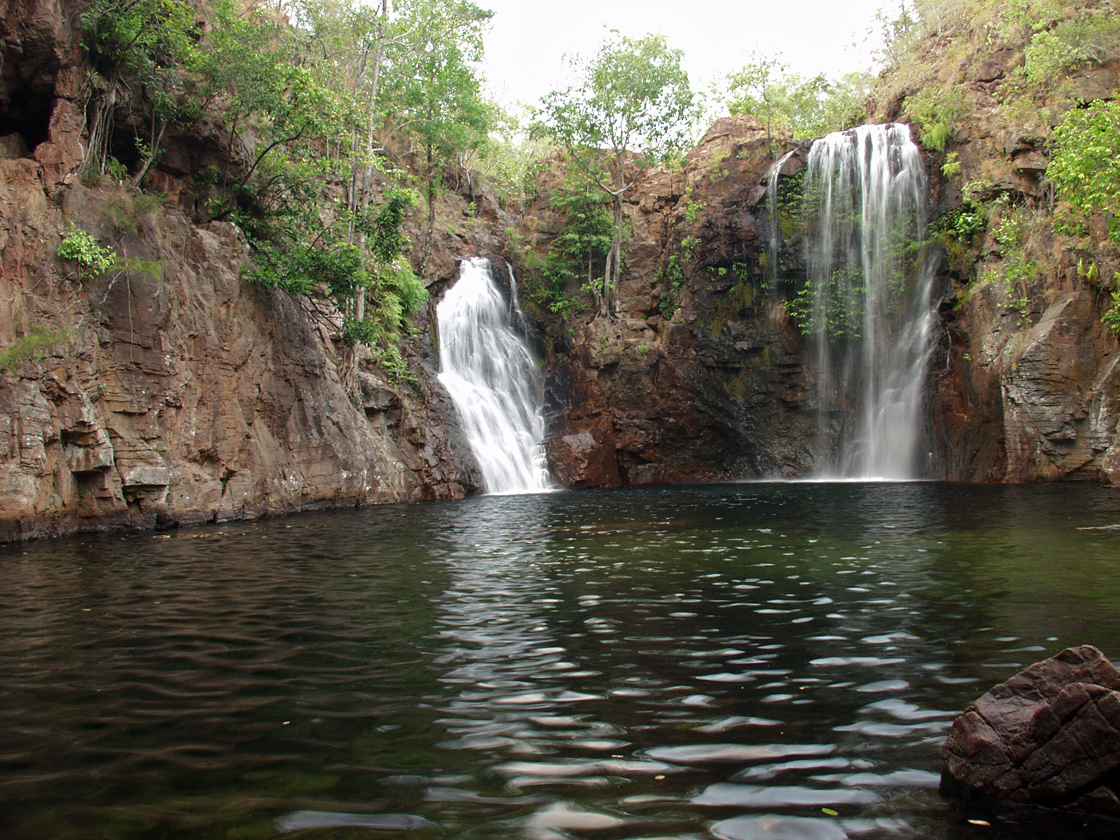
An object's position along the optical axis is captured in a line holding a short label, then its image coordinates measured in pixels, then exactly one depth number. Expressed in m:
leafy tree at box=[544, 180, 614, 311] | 37.38
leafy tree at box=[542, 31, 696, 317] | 35.41
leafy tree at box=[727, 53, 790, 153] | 36.28
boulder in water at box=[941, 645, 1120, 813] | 3.09
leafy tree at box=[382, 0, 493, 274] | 29.78
